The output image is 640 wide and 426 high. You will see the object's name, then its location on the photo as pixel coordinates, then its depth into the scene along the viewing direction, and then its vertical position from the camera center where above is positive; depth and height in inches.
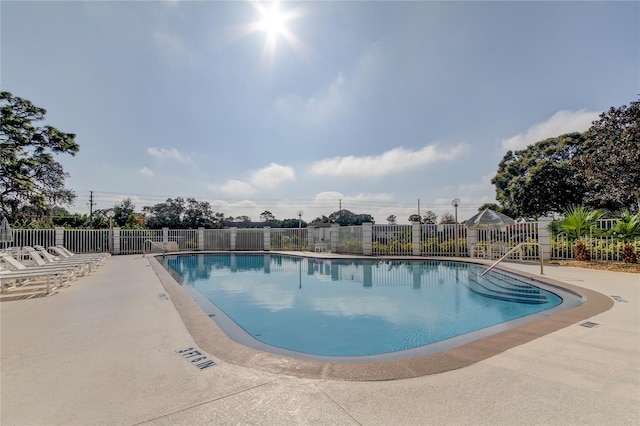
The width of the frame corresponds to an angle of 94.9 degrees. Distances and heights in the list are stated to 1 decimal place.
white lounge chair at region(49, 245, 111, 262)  403.8 -40.3
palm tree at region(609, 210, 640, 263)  350.9 -13.9
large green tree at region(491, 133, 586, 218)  732.7 +111.0
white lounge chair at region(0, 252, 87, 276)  247.8 -35.3
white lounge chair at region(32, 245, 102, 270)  328.2 -38.4
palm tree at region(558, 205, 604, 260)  389.1 -6.3
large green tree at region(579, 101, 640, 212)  398.6 +94.3
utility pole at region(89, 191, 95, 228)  1409.0 +118.0
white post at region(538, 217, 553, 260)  436.5 -21.3
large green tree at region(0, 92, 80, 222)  564.1 +147.7
